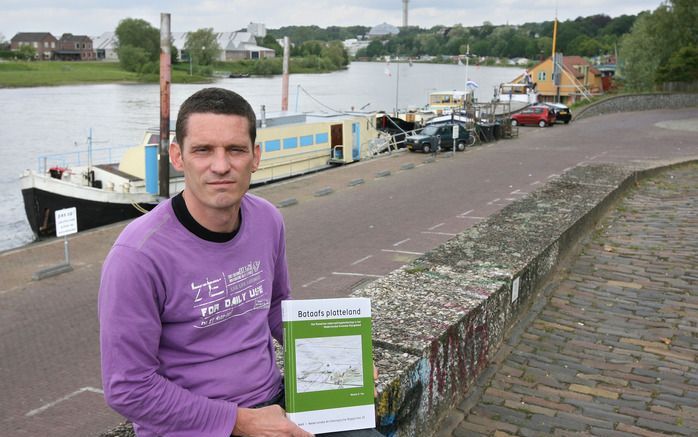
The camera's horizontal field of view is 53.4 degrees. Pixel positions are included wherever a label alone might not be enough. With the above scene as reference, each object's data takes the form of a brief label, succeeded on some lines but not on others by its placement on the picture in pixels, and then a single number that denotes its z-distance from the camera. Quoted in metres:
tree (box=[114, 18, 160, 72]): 101.19
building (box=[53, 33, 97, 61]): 159.12
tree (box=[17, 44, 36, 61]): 131.88
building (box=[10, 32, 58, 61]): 155.00
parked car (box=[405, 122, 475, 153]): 32.16
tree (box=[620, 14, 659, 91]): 67.94
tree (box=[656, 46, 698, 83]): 55.34
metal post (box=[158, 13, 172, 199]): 21.70
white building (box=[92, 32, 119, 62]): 162.26
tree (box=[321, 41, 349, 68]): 146.88
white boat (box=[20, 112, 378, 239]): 21.55
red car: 43.28
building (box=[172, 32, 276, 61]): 153.75
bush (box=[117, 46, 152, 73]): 100.83
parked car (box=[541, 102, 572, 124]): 44.09
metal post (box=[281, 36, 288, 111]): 40.28
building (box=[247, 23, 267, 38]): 176.25
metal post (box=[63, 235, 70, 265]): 14.01
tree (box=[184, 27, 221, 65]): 118.06
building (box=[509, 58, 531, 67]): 183.98
